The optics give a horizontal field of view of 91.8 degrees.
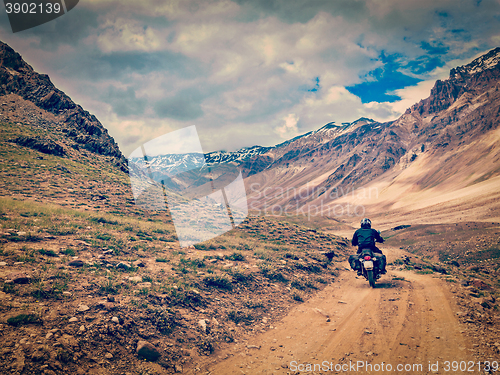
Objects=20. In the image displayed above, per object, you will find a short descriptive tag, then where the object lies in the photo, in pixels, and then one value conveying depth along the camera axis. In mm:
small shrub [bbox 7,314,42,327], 4992
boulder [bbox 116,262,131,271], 9452
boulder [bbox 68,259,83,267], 8495
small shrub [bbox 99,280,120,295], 7352
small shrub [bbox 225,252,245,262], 13523
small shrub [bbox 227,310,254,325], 8148
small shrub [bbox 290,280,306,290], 11602
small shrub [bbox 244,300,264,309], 9122
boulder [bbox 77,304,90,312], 6130
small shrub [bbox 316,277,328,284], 12980
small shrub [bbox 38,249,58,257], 8773
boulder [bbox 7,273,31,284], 6447
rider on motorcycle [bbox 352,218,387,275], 11594
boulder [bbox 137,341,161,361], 5621
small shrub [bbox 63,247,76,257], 9388
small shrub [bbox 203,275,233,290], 9795
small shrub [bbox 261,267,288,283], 11867
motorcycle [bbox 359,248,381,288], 11094
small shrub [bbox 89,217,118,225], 15884
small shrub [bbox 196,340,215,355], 6390
